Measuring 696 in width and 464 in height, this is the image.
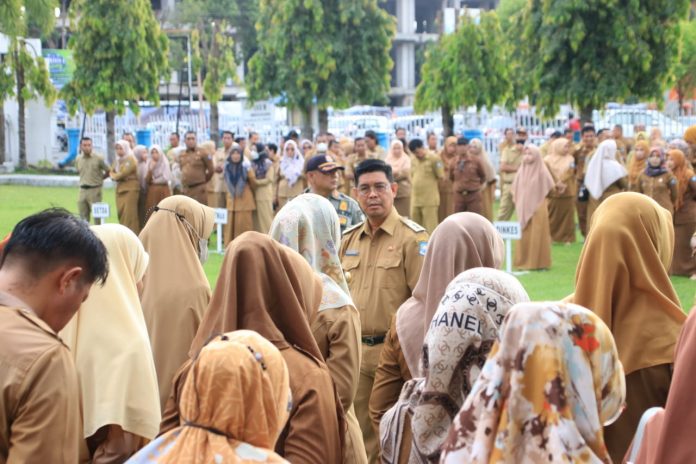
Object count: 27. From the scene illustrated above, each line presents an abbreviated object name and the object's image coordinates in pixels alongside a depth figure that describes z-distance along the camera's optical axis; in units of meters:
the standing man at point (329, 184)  9.00
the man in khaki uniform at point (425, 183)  17.75
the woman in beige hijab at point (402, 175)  18.25
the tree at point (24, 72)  27.36
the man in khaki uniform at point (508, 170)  18.91
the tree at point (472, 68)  27.46
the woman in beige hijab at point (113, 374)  4.15
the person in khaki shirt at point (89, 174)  18.73
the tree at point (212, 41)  36.00
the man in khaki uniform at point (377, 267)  5.92
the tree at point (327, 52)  27.55
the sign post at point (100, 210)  16.14
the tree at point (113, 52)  28.62
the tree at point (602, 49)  21.77
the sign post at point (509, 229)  12.60
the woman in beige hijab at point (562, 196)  17.62
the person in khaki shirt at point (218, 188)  18.78
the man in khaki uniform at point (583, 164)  17.75
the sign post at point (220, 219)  16.41
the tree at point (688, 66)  39.72
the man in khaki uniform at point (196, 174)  18.45
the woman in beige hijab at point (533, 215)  14.87
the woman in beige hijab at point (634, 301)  4.50
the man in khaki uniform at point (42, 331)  3.00
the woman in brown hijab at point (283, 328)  3.54
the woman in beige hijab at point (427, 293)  4.50
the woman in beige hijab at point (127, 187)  18.34
